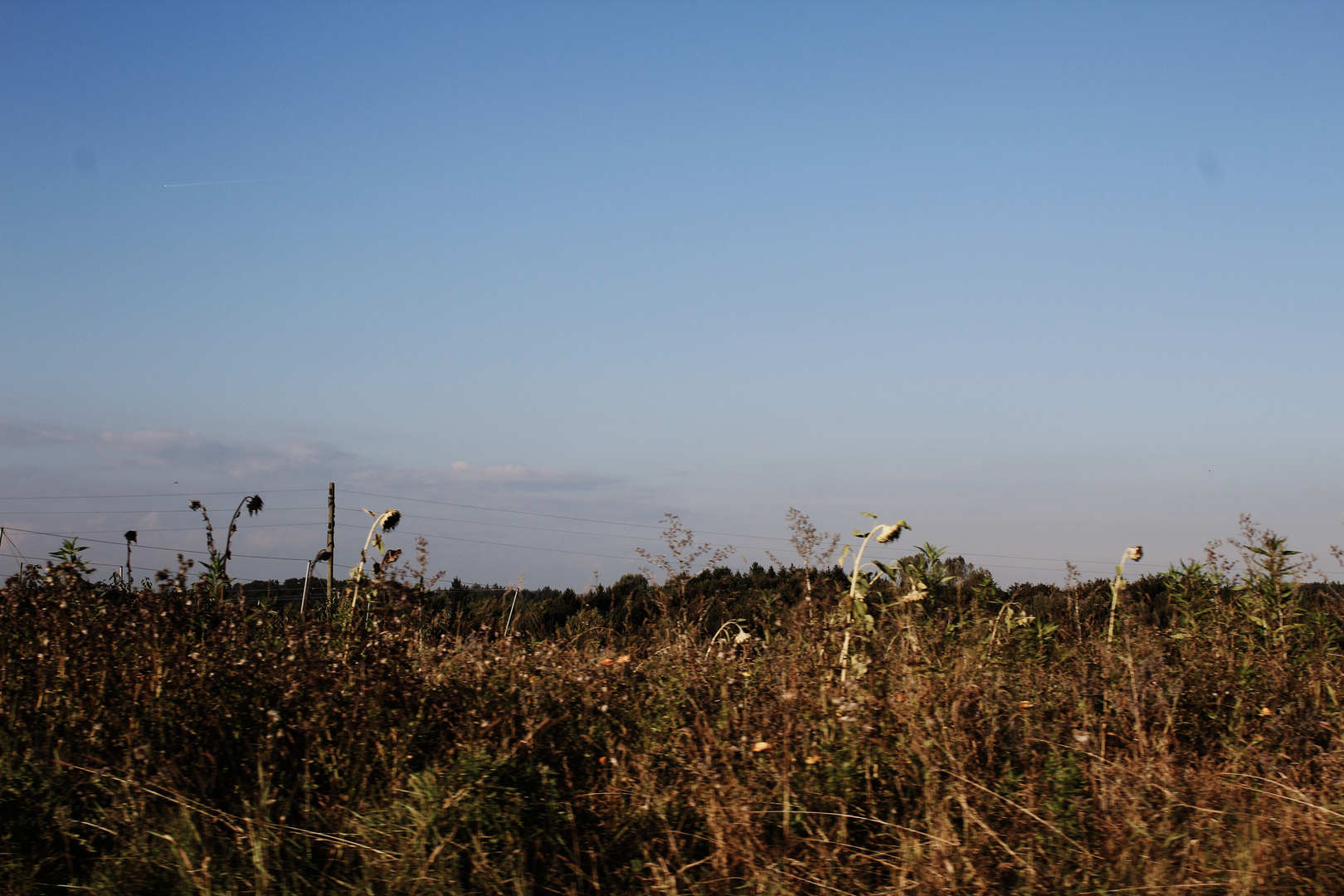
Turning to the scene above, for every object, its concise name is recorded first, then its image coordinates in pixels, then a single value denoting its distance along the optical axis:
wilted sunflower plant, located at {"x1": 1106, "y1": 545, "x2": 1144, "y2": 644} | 4.69
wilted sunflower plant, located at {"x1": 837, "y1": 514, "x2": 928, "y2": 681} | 3.92
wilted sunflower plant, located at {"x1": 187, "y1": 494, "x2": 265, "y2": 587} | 4.42
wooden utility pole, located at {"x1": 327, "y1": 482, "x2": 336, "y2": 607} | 17.55
